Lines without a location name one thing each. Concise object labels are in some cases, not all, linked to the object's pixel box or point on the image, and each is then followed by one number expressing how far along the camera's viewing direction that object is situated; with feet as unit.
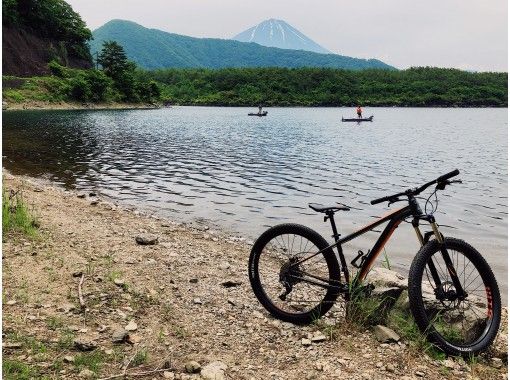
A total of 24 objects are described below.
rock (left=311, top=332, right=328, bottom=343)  19.01
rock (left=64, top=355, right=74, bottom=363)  15.90
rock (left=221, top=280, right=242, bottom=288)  25.68
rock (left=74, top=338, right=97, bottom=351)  16.88
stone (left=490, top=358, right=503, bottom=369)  17.54
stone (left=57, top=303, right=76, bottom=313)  19.75
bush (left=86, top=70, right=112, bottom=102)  329.74
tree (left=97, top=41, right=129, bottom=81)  396.78
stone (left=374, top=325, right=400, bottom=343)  18.69
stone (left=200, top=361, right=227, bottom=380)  15.94
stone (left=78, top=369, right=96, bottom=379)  15.10
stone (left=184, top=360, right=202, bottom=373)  16.28
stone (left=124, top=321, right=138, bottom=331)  19.04
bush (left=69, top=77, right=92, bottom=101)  309.01
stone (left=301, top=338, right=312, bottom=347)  18.85
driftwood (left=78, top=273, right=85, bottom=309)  20.25
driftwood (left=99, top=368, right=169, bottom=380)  15.20
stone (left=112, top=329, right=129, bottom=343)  17.89
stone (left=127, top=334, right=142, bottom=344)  18.06
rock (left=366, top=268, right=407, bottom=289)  21.27
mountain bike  17.62
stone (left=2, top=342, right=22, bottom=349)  16.21
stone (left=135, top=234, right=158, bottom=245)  32.53
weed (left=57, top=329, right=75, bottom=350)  16.83
